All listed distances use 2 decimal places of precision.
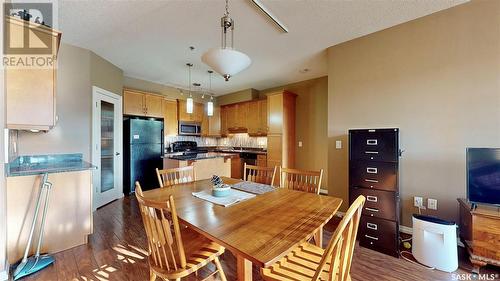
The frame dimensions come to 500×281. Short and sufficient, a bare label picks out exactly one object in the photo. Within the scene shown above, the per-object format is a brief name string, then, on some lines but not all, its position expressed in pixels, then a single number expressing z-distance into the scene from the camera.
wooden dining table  0.95
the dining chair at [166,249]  1.14
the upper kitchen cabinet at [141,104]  4.40
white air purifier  1.86
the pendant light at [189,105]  3.31
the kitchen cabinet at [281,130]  4.86
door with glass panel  3.53
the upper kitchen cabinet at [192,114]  5.56
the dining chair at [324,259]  0.89
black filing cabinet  2.16
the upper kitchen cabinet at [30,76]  1.88
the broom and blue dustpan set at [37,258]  1.83
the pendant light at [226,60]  1.60
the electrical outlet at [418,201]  2.44
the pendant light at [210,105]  3.50
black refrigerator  4.36
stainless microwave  5.60
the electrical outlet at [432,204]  2.35
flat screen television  1.84
